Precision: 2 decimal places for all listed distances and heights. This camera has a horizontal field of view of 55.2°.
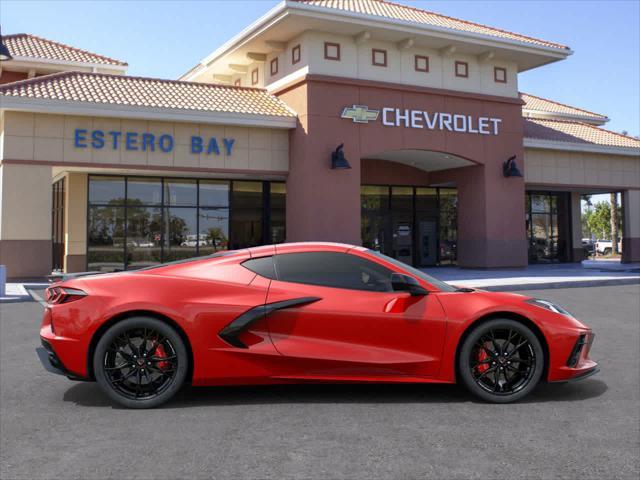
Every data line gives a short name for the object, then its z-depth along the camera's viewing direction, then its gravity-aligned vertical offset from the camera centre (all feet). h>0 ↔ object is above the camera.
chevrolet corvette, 15.81 -2.03
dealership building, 61.57 +12.59
